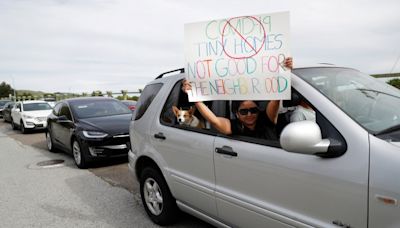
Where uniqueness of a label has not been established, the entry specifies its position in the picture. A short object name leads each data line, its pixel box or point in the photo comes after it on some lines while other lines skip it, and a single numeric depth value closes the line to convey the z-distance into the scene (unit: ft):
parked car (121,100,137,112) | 44.54
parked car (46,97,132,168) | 22.27
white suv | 48.69
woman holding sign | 8.63
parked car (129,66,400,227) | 6.07
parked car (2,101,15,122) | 71.07
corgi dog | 10.66
